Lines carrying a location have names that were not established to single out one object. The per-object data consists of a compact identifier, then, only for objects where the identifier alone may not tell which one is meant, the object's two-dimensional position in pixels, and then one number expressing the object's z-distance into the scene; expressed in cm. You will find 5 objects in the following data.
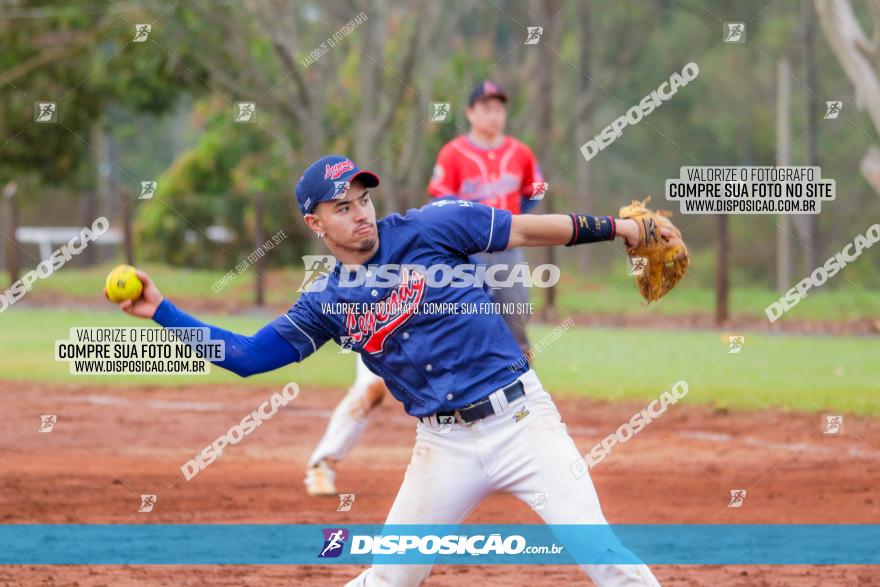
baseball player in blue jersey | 488
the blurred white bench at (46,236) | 3450
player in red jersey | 933
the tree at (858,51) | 1268
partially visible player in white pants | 866
